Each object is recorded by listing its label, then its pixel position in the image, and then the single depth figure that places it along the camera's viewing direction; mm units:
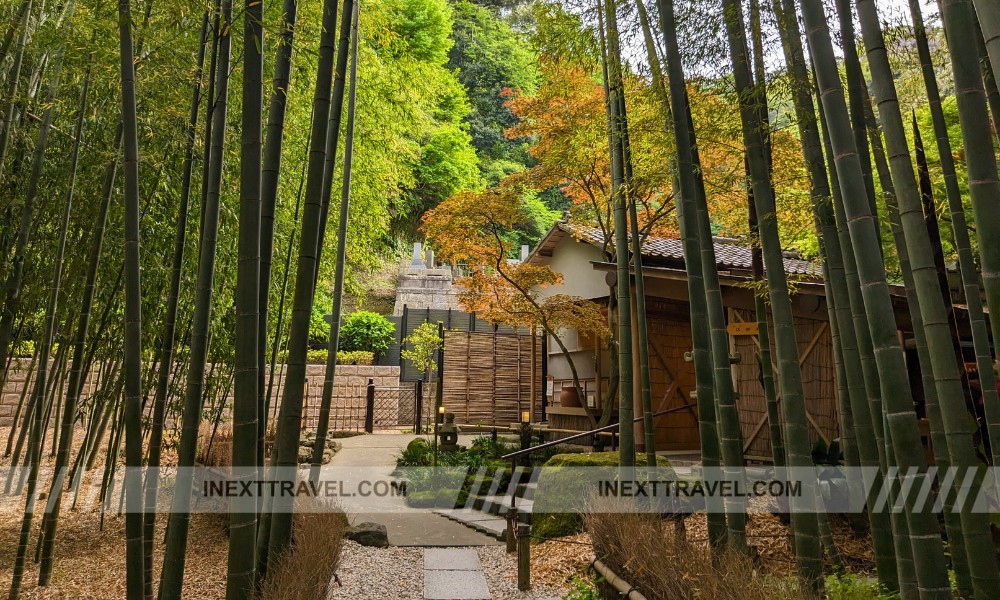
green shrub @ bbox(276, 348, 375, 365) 11930
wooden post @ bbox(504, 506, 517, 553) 4129
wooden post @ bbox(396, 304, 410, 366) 14234
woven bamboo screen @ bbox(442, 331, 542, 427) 10406
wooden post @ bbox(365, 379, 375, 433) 10852
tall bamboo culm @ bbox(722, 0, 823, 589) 2094
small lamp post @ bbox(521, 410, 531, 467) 7387
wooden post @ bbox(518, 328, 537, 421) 9508
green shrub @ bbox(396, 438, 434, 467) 7354
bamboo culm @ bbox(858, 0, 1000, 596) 1451
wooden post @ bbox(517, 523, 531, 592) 3535
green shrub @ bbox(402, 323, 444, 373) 11172
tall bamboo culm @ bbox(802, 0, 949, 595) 1493
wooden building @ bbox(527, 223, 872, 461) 5648
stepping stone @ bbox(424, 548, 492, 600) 3445
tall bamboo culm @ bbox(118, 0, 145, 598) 1900
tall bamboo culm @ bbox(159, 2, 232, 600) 1885
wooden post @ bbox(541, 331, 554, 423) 9553
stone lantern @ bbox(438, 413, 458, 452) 7738
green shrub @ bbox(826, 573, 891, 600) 2025
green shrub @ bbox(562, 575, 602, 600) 3059
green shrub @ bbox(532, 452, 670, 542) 4391
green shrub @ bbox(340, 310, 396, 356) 13438
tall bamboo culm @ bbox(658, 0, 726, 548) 2588
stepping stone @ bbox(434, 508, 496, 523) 5160
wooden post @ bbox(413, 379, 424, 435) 10762
